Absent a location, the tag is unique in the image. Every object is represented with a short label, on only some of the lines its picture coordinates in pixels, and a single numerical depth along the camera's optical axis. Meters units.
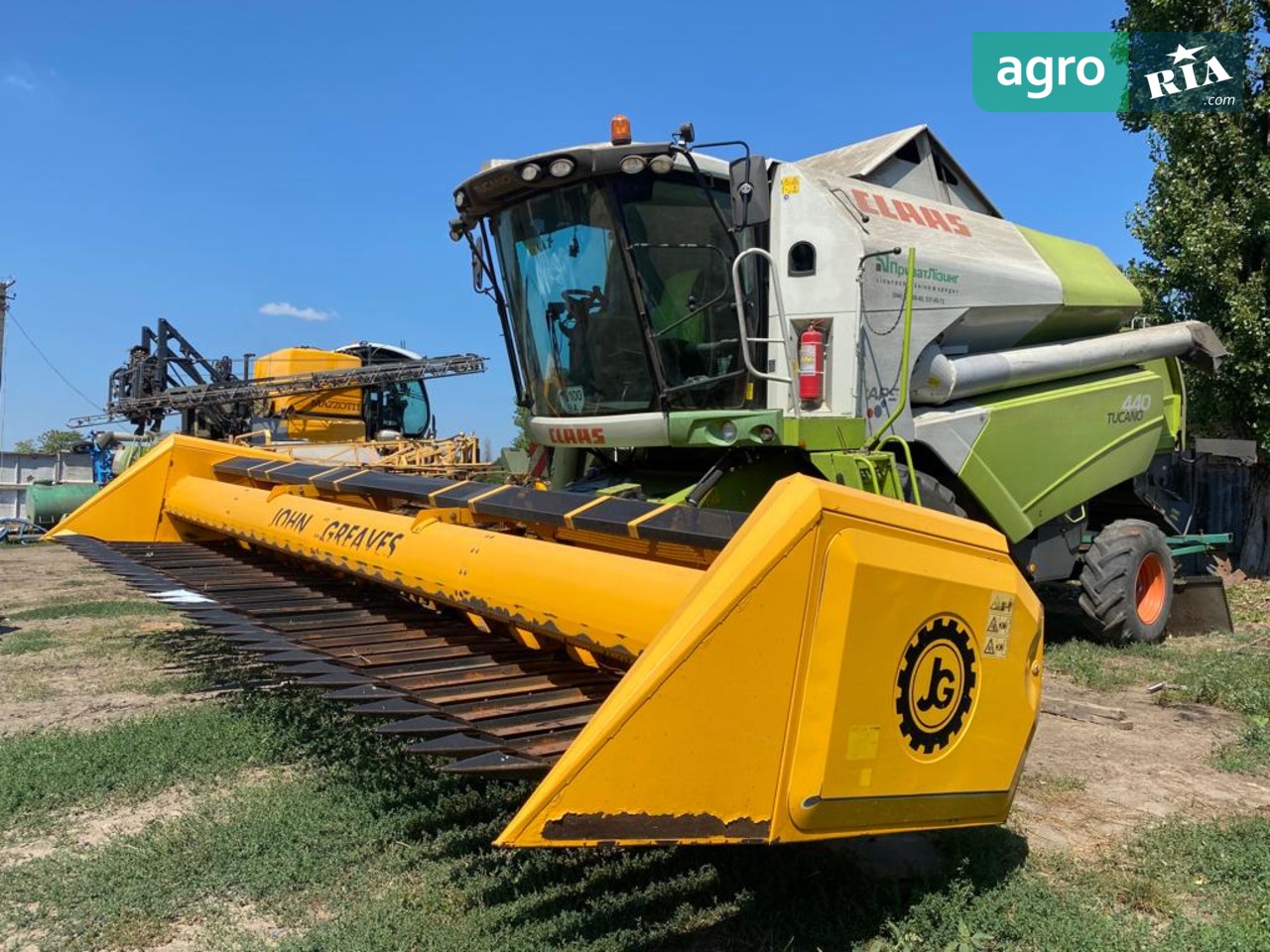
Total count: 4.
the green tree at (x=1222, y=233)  9.66
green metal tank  15.97
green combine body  4.45
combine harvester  2.01
